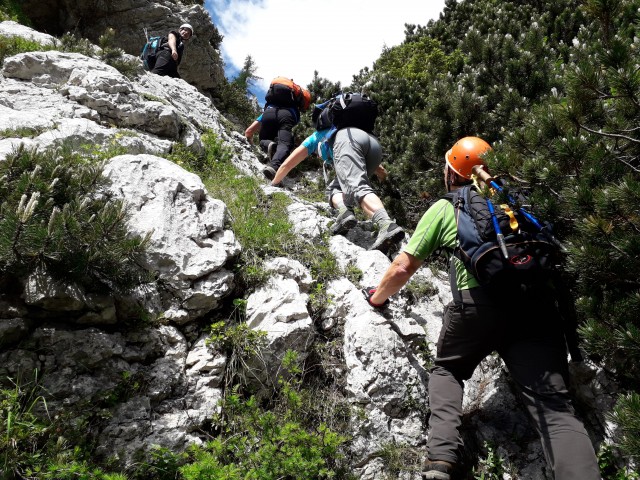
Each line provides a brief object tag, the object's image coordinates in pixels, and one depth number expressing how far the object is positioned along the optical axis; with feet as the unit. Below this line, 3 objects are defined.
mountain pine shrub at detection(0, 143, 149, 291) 9.30
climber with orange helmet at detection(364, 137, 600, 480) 9.18
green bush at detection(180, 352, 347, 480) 8.98
